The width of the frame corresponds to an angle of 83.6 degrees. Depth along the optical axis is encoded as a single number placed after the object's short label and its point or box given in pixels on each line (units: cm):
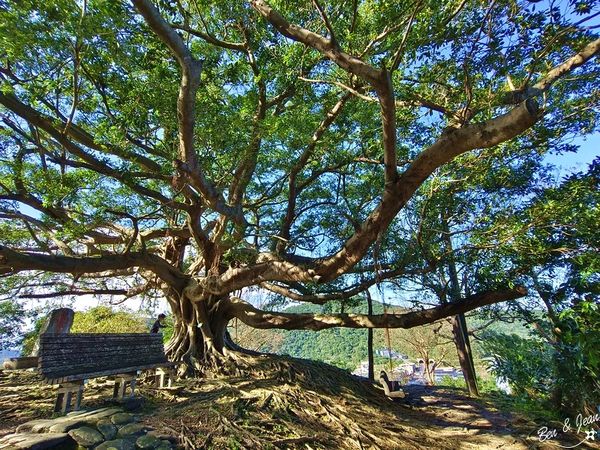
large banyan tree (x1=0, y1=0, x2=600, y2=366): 345
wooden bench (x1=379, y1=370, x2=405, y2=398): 698
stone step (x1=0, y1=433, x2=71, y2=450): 290
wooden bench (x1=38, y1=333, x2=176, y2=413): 372
